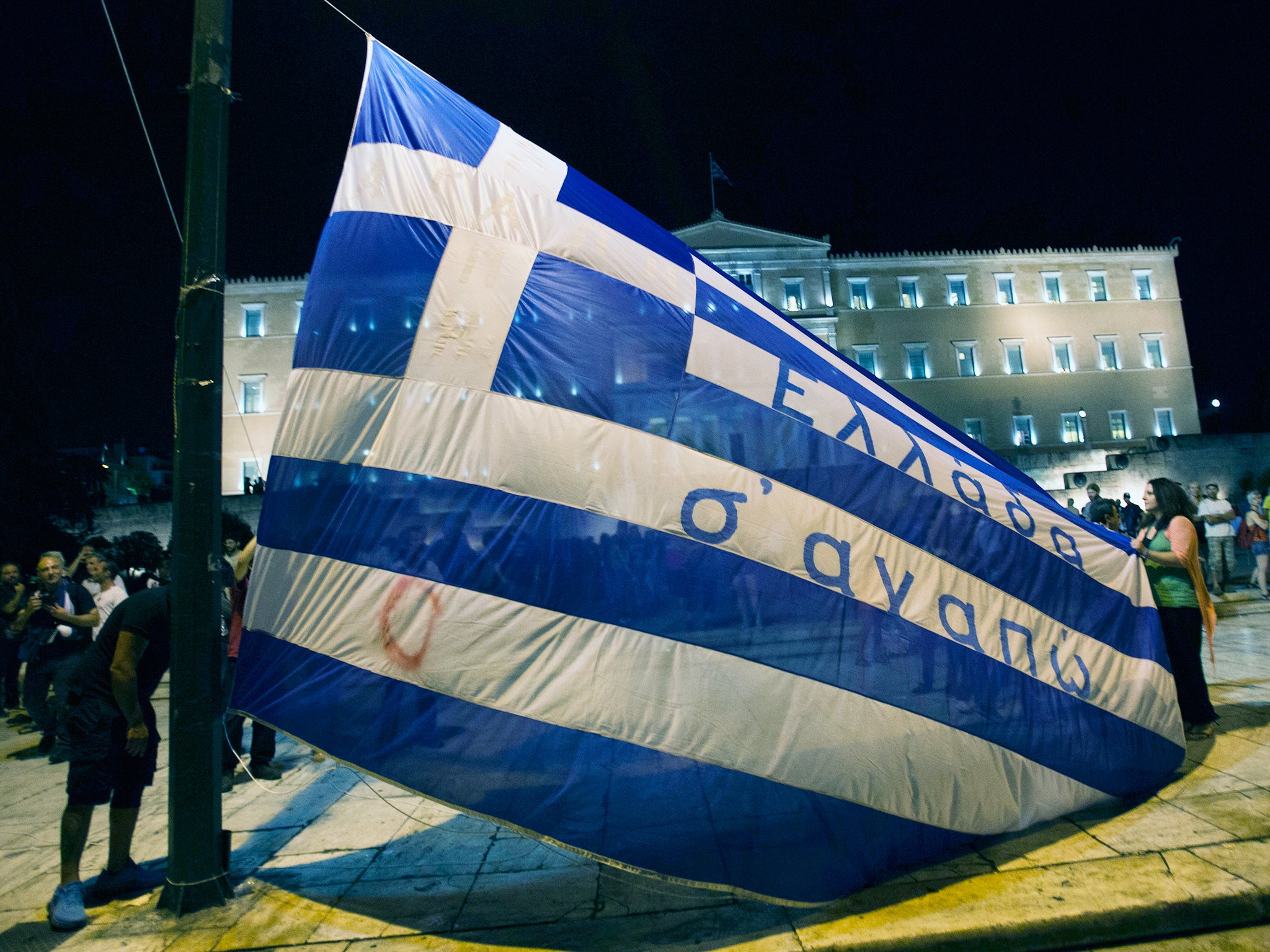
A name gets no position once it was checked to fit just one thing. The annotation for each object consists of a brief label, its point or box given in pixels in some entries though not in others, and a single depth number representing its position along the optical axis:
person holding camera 5.85
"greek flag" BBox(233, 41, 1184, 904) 2.84
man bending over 3.28
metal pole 3.16
